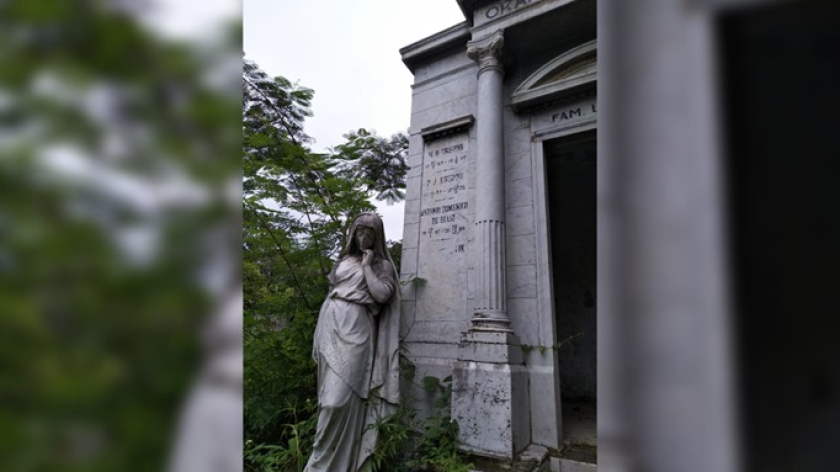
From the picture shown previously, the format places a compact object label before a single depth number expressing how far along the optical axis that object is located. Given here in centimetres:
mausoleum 387
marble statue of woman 347
